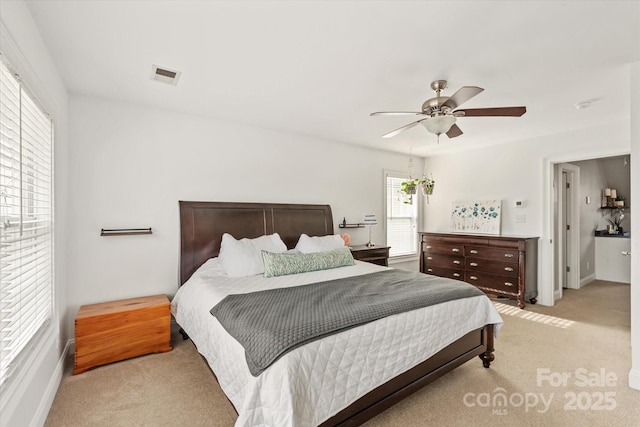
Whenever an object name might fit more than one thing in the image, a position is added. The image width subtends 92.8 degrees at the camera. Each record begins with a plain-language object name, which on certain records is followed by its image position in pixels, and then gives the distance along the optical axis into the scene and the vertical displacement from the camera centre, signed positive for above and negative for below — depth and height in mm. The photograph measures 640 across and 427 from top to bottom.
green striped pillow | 3029 -517
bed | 1465 -855
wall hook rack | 2982 -176
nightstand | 4254 -591
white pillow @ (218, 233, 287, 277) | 3045 -425
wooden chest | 2531 -1029
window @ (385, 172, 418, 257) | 5500 -161
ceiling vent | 2426 +1149
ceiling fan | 2275 +779
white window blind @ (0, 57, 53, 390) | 1433 -23
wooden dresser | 4246 -759
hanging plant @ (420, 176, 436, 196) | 4371 +375
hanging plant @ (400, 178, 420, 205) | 4789 +399
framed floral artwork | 4884 -73
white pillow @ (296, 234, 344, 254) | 3668 -382
